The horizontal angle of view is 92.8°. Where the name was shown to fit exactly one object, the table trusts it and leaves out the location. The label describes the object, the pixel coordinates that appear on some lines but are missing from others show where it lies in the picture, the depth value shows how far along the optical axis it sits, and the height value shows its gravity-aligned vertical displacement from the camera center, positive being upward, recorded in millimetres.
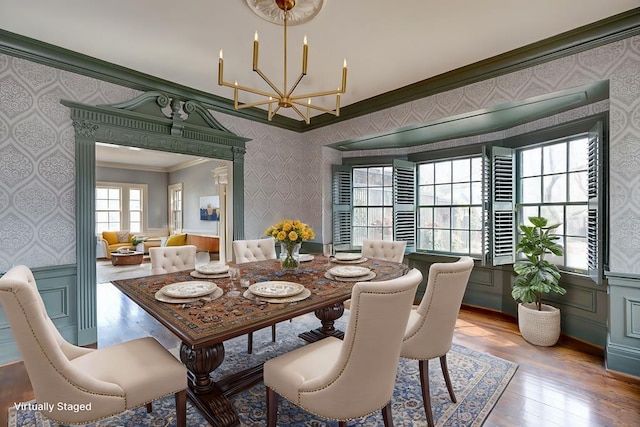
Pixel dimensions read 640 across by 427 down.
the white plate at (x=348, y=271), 2273 -467
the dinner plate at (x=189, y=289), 1722 -469
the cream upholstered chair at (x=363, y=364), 1238 -652
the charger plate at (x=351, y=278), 2188 -492
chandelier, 1875 +843
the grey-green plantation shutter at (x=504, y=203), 3578 +95
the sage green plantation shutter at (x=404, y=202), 4508 +134
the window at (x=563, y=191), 3113 +219
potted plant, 2863 -730
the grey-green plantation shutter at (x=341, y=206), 4707 +76
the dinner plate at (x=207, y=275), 2219 -478
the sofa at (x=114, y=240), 7988 -807
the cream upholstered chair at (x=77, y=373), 1191 -759
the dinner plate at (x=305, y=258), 2963 -466
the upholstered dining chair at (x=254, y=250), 3180 -431
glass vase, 2457 -374
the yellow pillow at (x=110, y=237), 8158 -710
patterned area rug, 1836 -1267
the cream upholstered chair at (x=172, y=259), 2668 -436
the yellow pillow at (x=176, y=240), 7872 -767
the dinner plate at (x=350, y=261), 2859 -474
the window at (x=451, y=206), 4102 +69
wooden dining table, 1380 -512
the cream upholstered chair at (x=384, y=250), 3371 -440
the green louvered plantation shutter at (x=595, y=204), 2561 +60
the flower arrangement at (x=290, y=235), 2387 -191
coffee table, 7258 -1134
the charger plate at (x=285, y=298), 1673 -492
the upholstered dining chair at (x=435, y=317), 1734 -635
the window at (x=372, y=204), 4707 +110
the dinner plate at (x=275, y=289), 1736 -473
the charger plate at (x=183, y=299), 1663 -491
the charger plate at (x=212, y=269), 2283 -447
